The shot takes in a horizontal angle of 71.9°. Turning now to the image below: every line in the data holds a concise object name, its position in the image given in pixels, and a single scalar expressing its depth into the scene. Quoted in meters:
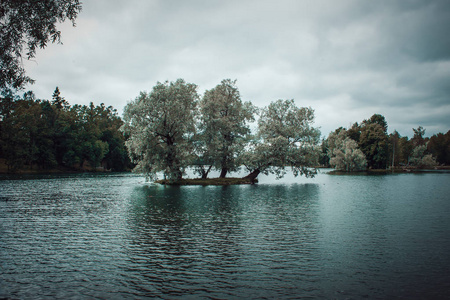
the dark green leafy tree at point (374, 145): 140.75
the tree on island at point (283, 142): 64.69
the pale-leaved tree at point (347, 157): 127.94
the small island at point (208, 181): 63.23
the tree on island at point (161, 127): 58.00
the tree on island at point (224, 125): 64.31
